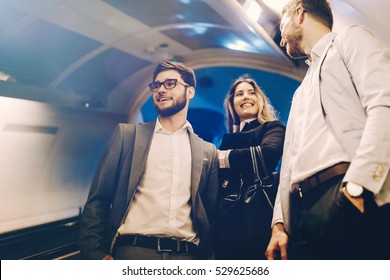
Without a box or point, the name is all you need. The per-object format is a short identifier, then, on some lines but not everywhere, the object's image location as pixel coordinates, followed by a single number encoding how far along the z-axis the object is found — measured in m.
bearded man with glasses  1.49
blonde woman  1.51
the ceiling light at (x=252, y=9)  1.85
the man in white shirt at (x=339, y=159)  0.99
